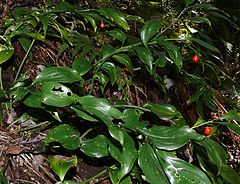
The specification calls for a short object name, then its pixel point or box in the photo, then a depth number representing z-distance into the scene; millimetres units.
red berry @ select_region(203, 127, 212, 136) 1013
